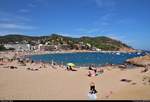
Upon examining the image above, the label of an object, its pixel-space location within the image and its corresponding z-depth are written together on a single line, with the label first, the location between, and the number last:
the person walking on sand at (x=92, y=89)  6.78
